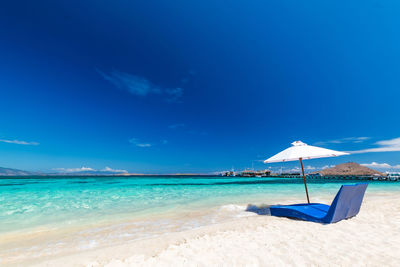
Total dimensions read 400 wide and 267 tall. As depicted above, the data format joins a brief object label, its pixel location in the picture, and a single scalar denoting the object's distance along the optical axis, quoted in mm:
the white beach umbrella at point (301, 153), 5758
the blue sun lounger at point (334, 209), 4309
